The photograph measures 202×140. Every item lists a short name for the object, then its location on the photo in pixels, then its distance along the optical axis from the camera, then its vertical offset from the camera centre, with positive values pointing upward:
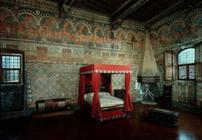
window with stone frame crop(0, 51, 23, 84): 4.60 +0.09
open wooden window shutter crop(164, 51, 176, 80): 6.64 +0.25
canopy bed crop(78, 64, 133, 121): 4.48 -0.98
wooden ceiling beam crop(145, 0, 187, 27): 5.81 +2.65
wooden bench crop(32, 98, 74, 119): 4.99 -1.37
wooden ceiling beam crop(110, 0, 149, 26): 5.65 +2.57
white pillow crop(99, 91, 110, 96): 5.90 -0.95
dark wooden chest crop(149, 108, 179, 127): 4.03 -1.36
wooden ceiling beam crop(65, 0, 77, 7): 5.67 +2.72
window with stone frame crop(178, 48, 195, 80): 5.99 +0.27
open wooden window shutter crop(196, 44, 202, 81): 5.61 +0.33
